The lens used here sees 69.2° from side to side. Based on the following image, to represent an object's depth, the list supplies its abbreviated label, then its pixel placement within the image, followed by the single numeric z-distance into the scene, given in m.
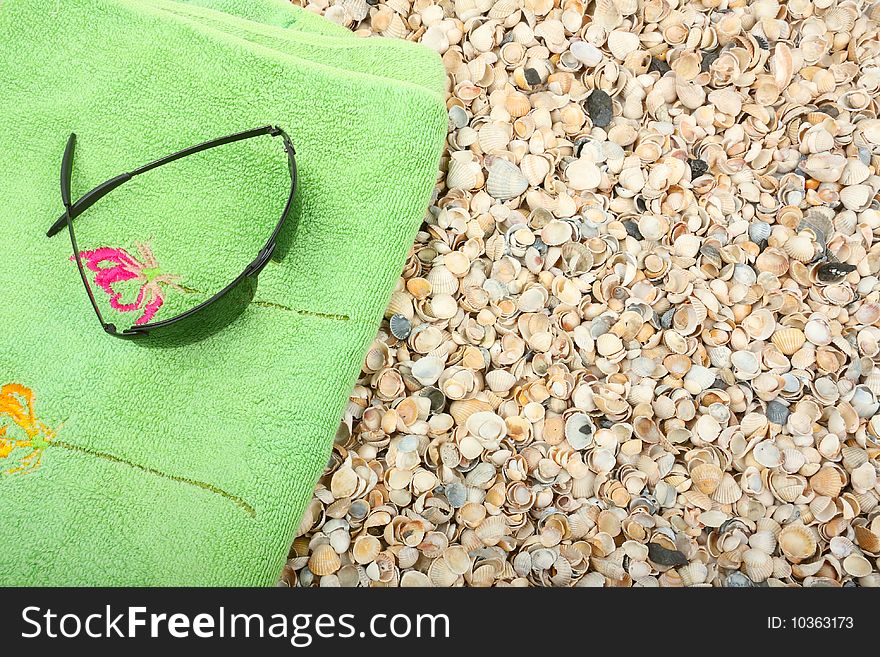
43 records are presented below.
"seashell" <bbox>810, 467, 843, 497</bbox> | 0.65
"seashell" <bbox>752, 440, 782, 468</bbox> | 0.65
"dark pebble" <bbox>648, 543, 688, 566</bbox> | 0.63
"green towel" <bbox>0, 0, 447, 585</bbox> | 0.54
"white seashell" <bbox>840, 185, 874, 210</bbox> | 0.69
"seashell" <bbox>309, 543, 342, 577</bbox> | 0.61
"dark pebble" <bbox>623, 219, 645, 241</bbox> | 0.67
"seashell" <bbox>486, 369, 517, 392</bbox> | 0.64
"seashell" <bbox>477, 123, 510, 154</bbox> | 0.67
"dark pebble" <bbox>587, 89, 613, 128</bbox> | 0.68
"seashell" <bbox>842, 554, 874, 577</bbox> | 0.64
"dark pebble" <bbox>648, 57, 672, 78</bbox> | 0.70
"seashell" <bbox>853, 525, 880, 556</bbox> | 0.65
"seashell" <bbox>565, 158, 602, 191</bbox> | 0.66
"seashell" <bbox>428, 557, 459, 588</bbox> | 0.61
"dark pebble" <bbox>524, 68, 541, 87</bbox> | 0.68
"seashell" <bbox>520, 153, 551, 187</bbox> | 0.66
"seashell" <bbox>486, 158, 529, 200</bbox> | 0.66
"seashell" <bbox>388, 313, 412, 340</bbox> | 0.64
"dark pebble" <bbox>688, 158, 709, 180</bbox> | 0.68
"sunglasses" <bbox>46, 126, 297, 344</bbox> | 0.50
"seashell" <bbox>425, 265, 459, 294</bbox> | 0.65
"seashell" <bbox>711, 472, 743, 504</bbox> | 0.65
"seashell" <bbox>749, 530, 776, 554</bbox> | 0.64
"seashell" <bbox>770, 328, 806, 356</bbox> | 0.67
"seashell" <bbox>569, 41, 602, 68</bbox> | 0.68
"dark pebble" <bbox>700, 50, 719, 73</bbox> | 0.70
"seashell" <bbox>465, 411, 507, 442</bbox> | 0.63
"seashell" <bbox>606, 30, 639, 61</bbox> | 0.69
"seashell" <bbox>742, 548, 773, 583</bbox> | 0.64
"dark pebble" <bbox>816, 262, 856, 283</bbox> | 0.68
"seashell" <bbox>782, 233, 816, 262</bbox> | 0.67
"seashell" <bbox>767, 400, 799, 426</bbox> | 0.66
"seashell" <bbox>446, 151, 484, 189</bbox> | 0.66
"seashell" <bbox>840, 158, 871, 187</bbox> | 0.69
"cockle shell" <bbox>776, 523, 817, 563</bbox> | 0.64
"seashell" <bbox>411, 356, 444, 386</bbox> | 0.64
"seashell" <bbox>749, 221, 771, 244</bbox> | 0.68
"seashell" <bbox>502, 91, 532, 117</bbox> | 0.68
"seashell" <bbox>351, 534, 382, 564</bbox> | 0.62
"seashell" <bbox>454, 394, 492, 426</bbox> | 0.64
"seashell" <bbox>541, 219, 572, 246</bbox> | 0.65
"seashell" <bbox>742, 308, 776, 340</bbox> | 0.67
